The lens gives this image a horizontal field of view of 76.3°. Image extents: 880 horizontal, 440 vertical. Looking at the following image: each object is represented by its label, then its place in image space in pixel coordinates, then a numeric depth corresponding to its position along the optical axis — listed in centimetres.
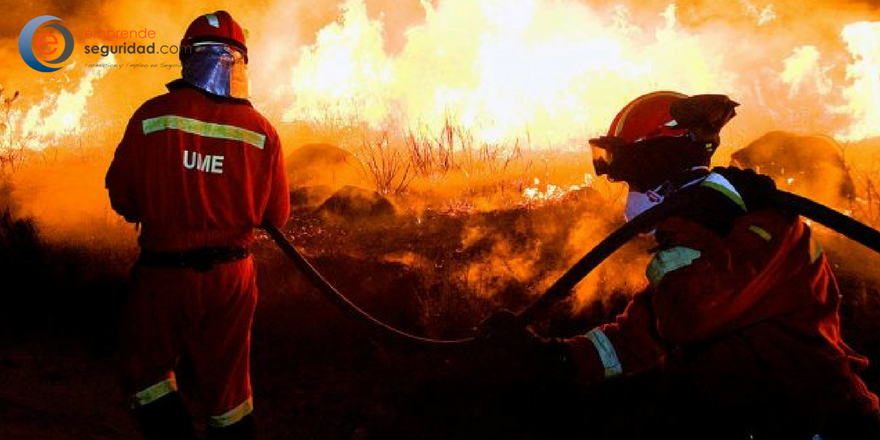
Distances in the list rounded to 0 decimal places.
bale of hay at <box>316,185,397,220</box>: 818
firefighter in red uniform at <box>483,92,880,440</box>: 193
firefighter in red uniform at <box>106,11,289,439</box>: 284
